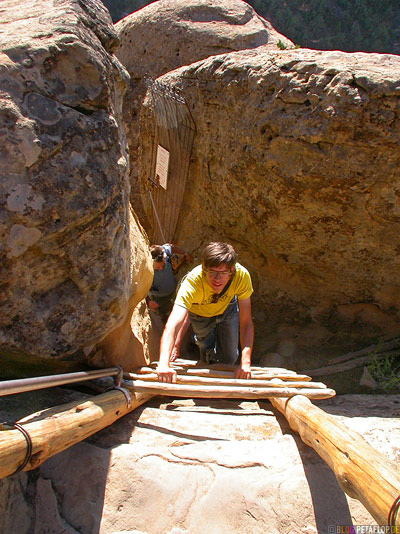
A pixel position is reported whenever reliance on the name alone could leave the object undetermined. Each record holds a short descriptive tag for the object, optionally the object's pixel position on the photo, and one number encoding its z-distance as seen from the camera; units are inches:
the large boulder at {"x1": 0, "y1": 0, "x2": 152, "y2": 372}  71.1
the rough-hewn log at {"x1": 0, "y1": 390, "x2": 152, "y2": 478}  56.7
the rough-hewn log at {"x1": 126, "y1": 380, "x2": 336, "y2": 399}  87.0
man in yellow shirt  92.4
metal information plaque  160.9
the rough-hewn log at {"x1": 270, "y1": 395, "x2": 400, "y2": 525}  54.6
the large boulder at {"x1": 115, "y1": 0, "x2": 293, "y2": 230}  232.5
